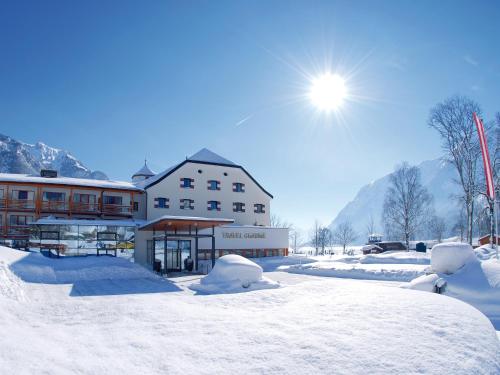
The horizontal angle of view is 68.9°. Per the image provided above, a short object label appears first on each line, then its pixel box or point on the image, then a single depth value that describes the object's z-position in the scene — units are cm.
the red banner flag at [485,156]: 1780
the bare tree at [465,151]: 2730
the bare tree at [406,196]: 4219
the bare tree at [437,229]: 8628
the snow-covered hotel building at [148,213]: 2641
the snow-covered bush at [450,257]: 1426
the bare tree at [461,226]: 7469
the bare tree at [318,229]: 8369
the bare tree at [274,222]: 8184
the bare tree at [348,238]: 9481
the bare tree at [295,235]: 9162
